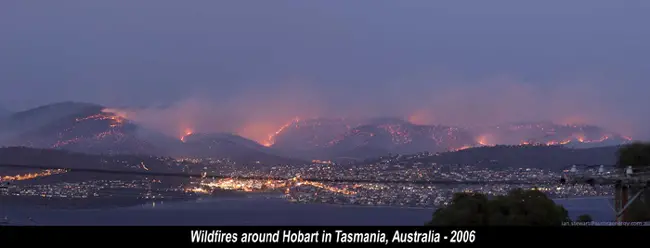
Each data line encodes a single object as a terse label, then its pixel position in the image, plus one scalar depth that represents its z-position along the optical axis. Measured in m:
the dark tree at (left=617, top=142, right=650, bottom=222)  39.88
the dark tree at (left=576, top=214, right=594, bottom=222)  42.81
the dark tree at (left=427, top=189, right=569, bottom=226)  29.83
